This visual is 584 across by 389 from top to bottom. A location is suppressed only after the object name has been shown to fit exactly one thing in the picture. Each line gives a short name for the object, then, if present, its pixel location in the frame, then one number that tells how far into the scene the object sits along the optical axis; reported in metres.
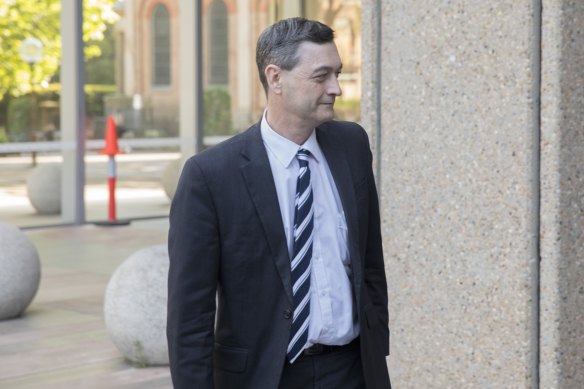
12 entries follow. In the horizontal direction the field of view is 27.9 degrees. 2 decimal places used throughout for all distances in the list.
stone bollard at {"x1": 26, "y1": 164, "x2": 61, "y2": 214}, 15.88
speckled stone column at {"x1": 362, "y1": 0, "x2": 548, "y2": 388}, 4.49
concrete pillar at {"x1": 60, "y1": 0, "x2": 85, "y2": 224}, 15.98
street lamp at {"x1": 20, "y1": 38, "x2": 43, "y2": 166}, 15.59
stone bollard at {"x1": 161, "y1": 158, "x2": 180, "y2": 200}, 17.19
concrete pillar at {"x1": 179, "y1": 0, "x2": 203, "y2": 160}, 17.66
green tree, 15.46
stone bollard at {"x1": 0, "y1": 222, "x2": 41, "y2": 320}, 8.87
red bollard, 15.65
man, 3.07
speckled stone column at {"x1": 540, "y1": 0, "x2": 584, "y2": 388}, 4.42
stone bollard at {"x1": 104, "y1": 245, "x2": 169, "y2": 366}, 7.37
